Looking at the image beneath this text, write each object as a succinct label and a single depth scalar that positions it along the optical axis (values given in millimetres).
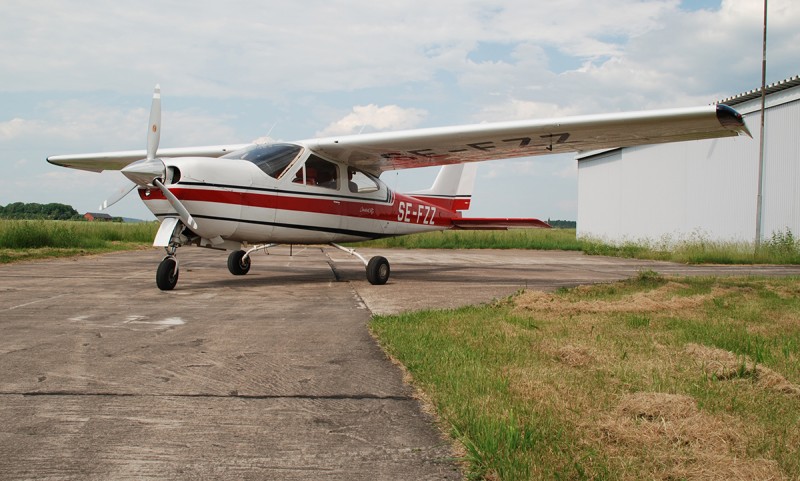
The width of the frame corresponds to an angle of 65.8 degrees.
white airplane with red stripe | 8695
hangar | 18781
